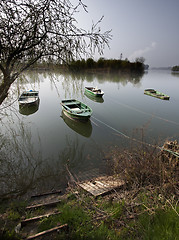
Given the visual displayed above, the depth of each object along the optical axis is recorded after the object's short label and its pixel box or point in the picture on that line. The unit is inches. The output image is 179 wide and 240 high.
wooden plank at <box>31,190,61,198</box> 182.0
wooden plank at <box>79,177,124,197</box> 168.0
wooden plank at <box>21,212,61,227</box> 123.6
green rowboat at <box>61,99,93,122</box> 447.8
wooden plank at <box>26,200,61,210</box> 150.4
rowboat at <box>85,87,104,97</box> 798.7
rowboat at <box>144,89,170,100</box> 797.9
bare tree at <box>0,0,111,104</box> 84.6
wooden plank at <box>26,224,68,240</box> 103.8
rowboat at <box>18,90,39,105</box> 557.9
